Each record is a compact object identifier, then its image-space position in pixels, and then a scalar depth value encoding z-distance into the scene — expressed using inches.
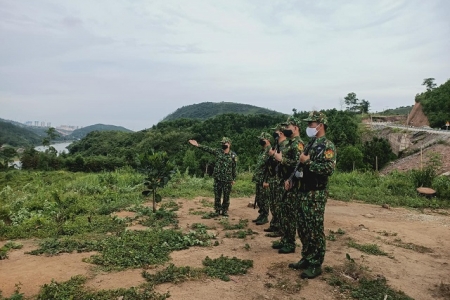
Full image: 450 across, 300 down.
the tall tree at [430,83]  2121.1
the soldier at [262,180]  275.6
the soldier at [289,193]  197.2
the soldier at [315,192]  162.9
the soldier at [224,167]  300.8
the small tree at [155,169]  322.7
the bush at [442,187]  422.3
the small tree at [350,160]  863.1
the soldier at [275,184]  230.7
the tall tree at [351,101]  2398.4
